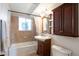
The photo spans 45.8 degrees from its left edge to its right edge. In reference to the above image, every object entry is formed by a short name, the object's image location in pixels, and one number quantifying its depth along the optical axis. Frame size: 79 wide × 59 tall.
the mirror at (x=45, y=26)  1.44
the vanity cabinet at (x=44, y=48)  1.37
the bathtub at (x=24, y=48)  1.36
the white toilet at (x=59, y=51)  1.29
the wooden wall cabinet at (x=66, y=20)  1.35
